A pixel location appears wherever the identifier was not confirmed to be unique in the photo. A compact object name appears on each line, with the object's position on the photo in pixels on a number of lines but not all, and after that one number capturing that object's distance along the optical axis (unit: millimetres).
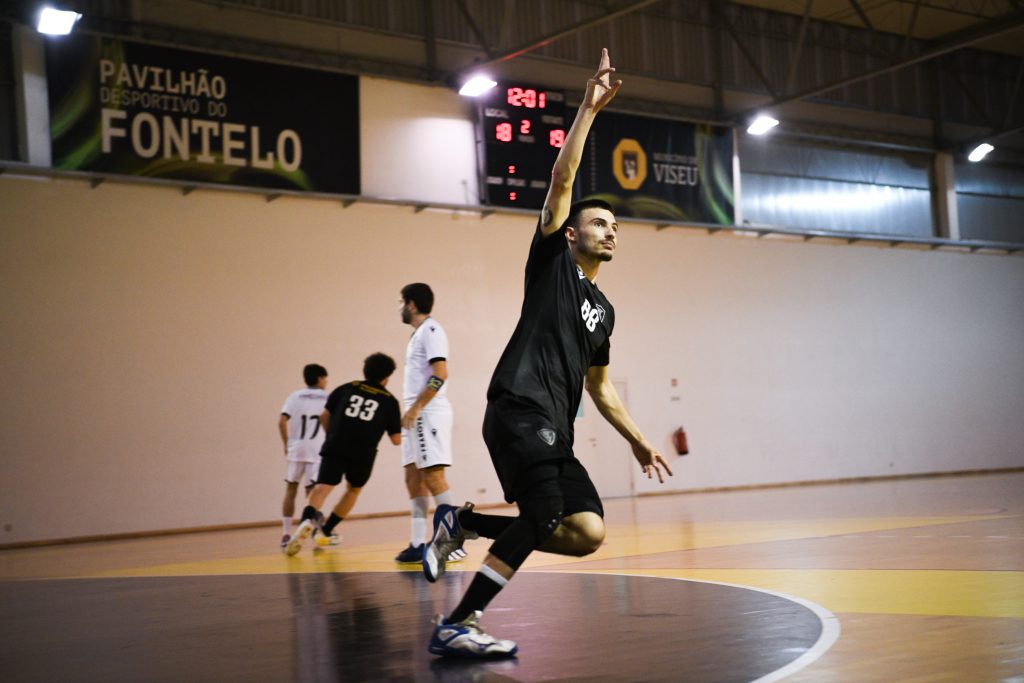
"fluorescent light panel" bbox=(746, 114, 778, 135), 22234
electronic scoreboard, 19203
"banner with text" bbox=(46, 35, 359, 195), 16125
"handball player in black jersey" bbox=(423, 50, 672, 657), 4527
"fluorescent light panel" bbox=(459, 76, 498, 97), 18562
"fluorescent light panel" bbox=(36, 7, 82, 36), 15023
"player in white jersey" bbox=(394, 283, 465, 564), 9242
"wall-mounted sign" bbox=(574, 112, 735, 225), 21078
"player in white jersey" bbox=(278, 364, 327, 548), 12641
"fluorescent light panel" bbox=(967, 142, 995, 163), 25781
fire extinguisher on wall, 21516
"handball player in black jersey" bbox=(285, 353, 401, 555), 10711
